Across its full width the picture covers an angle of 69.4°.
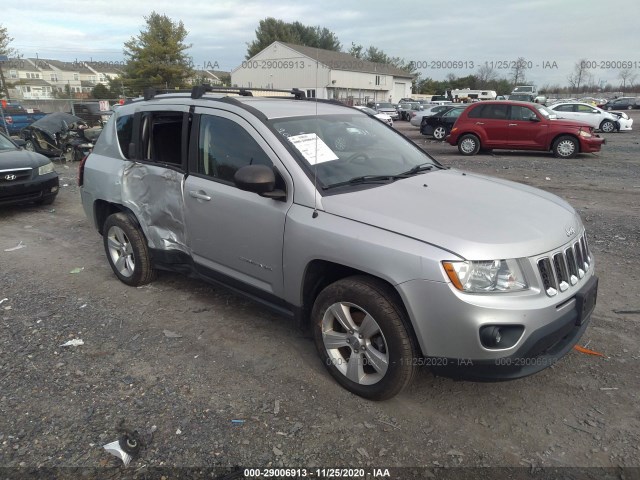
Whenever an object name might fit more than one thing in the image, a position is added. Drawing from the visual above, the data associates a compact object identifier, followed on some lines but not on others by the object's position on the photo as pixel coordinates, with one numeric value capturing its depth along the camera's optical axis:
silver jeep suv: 2.45
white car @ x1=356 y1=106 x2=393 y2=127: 26.23
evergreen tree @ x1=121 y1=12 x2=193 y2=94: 39.53
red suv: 13.47
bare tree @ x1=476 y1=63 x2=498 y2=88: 75.44
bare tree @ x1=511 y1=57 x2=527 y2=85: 62.81
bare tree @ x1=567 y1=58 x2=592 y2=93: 66.44
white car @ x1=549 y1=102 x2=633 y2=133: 20.72
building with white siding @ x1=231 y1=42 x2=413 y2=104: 52.00
